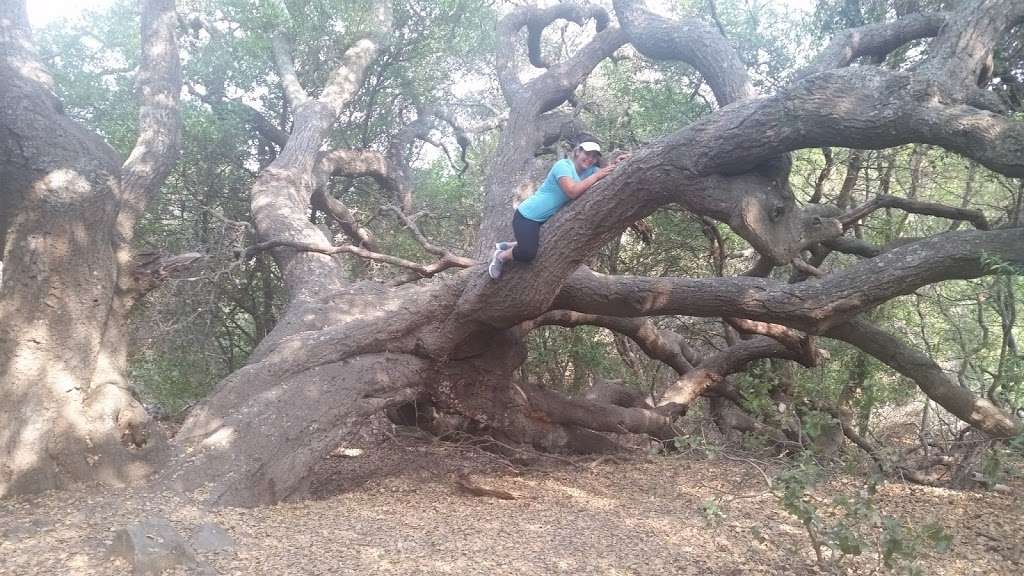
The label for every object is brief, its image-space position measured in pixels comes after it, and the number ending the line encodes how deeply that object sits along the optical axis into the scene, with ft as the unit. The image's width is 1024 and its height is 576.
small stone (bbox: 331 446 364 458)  19.51
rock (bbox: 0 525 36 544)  10.11
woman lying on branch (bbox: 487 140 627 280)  12.81
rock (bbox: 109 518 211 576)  9.28
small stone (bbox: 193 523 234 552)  10.24
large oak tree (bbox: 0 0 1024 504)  11.96
